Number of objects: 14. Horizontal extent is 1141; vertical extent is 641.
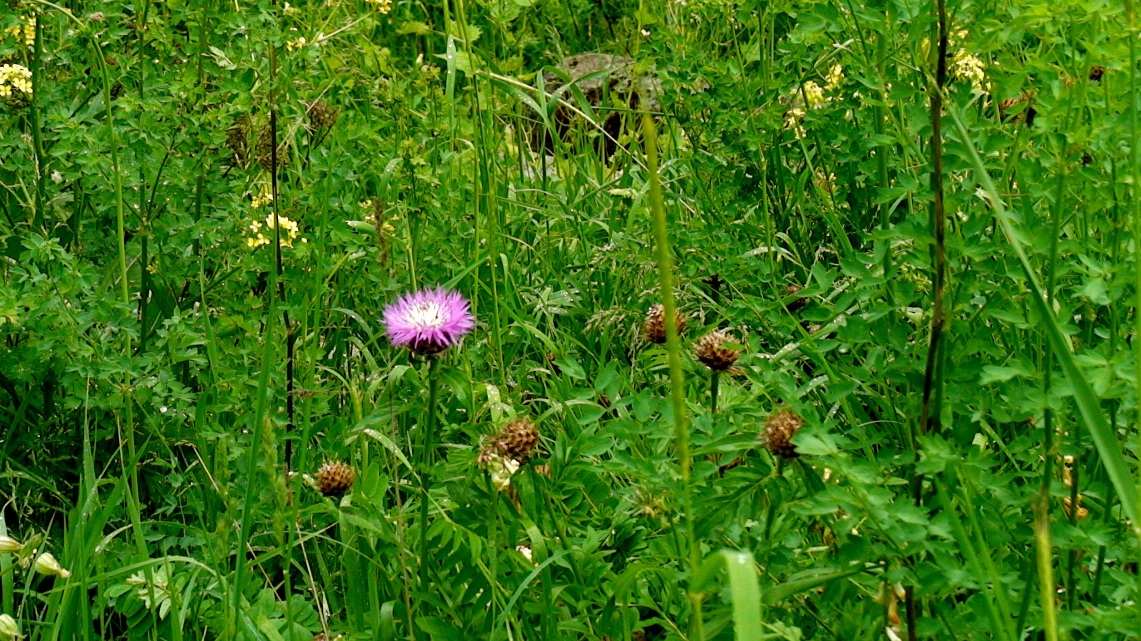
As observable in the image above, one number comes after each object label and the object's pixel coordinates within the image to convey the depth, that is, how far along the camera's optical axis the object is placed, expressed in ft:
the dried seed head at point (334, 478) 7.15
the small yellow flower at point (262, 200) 8.11
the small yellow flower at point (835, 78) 8.56
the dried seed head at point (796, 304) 8.49
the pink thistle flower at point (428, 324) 6.97
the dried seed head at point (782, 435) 6.65
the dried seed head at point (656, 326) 7.39
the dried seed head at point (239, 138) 8.20
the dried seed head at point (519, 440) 6.90
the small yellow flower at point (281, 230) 7.97
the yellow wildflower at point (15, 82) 8.11
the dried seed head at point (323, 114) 8.42
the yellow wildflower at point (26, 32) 8.22
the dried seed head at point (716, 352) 6.99
